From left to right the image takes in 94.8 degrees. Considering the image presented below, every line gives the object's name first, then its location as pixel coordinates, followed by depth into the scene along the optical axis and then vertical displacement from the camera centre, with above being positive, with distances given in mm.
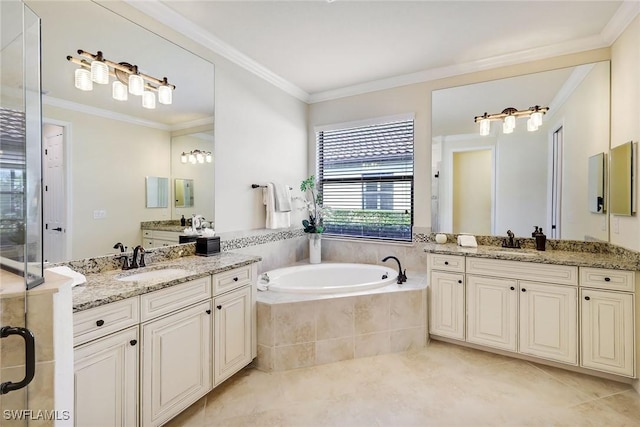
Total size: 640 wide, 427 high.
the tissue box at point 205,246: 2377 -281
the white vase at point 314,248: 3623 -454
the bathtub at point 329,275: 3168 -719
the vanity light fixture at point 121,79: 1785 +888
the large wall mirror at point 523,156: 2547 +534
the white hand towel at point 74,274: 1521 -331
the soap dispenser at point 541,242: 2684 -283
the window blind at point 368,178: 3424 +420
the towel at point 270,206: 3084 +55
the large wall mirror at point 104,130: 1688 +545
